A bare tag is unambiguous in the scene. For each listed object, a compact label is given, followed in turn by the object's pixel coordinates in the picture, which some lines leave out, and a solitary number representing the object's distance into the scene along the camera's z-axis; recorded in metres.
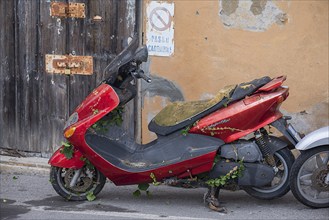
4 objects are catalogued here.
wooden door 8.19
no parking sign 8.11
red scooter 6.64
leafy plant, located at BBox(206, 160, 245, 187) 6.64
